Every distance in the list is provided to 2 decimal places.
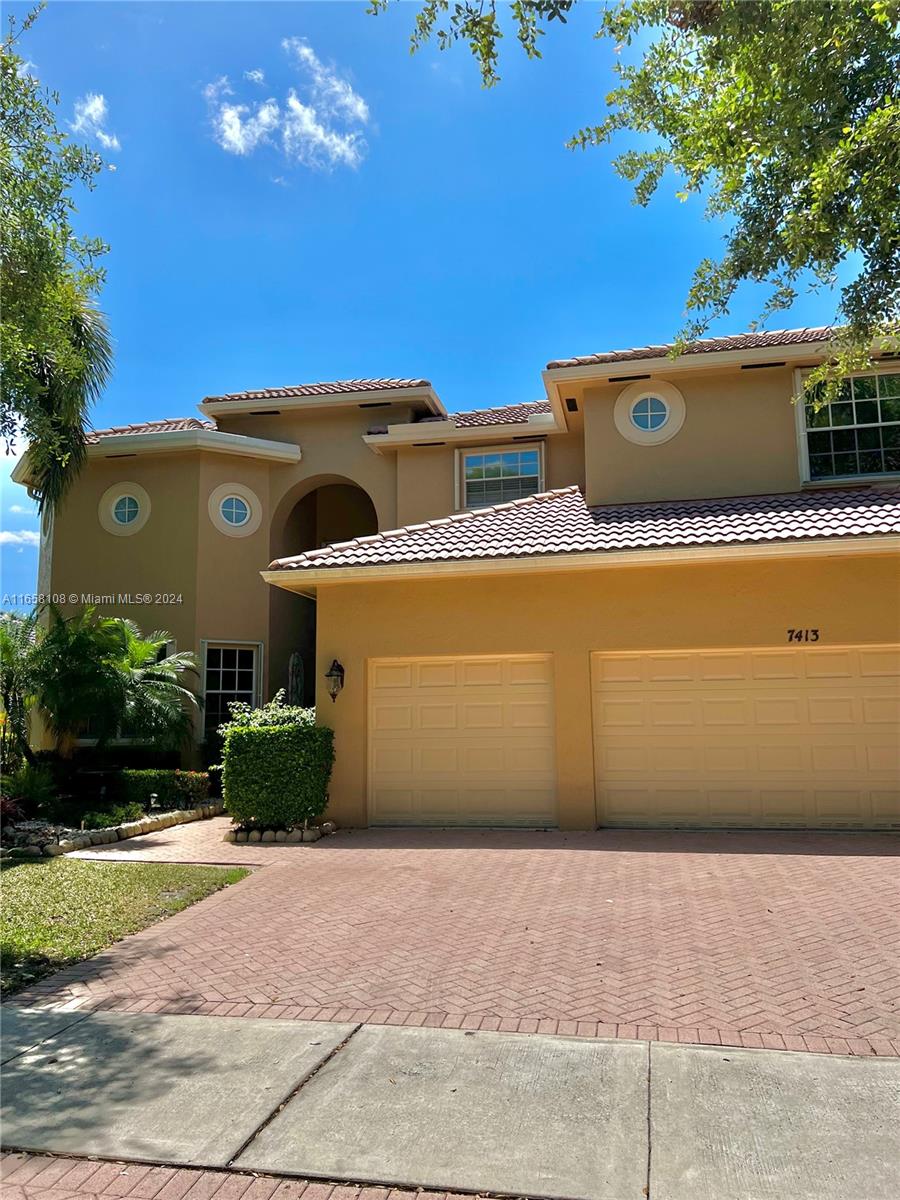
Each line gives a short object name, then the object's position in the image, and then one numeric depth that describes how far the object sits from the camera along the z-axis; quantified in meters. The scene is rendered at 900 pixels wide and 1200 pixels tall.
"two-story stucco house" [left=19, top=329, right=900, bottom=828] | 10.45
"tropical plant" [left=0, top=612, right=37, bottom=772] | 12.89
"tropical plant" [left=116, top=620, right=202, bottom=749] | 13.05
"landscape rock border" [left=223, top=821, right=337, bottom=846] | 10.62
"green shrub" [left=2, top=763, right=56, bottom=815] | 11.91
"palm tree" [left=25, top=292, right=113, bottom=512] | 12.06
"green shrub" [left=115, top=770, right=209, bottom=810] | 13.17
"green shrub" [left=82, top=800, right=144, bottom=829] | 11.48
